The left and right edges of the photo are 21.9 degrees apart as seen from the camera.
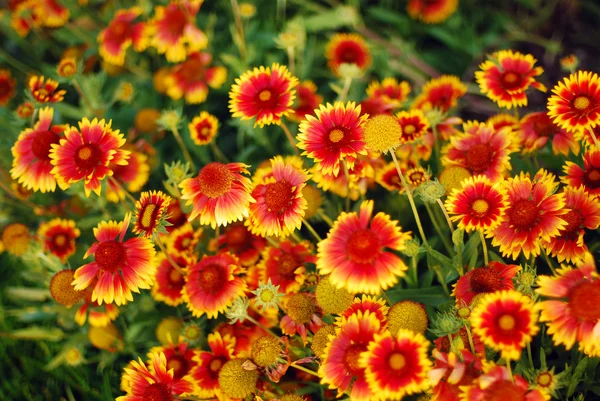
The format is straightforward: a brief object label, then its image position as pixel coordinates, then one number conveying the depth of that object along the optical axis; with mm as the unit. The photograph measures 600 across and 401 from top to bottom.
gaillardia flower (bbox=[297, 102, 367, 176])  1153
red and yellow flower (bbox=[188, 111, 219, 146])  1298
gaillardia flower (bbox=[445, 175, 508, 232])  1123
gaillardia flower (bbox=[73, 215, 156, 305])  1165
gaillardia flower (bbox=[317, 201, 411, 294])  1098
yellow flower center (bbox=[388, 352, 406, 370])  1073
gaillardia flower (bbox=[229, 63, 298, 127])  1198
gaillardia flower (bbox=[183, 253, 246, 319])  1199
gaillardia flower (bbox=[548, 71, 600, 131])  1149
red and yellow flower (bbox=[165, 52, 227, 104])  1415
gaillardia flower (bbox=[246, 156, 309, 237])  1158
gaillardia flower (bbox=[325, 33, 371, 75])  1446
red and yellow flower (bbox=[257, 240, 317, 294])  1218
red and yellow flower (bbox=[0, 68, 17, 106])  1495
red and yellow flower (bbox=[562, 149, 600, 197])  1165
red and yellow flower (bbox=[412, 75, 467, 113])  1307
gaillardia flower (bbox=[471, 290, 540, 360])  1061
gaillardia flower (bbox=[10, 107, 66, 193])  1244
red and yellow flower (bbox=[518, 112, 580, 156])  1216
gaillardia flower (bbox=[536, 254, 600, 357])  1065
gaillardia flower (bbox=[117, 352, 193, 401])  1147
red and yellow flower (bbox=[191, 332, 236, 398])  1183
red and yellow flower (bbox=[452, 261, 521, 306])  1120
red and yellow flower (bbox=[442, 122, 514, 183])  1194
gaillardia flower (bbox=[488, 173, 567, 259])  1124
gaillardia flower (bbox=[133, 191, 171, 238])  1157
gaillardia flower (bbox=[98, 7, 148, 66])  1429
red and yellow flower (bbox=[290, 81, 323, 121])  1348
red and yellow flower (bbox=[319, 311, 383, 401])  1098
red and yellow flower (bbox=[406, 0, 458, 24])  1532
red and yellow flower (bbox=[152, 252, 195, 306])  1252
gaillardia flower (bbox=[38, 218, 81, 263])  1304
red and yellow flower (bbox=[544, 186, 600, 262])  1134
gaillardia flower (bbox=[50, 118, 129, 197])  1197
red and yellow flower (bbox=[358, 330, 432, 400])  1070
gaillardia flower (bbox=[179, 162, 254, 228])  1158
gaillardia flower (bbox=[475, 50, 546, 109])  1215
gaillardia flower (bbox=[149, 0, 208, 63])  1407
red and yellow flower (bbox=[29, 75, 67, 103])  1271
